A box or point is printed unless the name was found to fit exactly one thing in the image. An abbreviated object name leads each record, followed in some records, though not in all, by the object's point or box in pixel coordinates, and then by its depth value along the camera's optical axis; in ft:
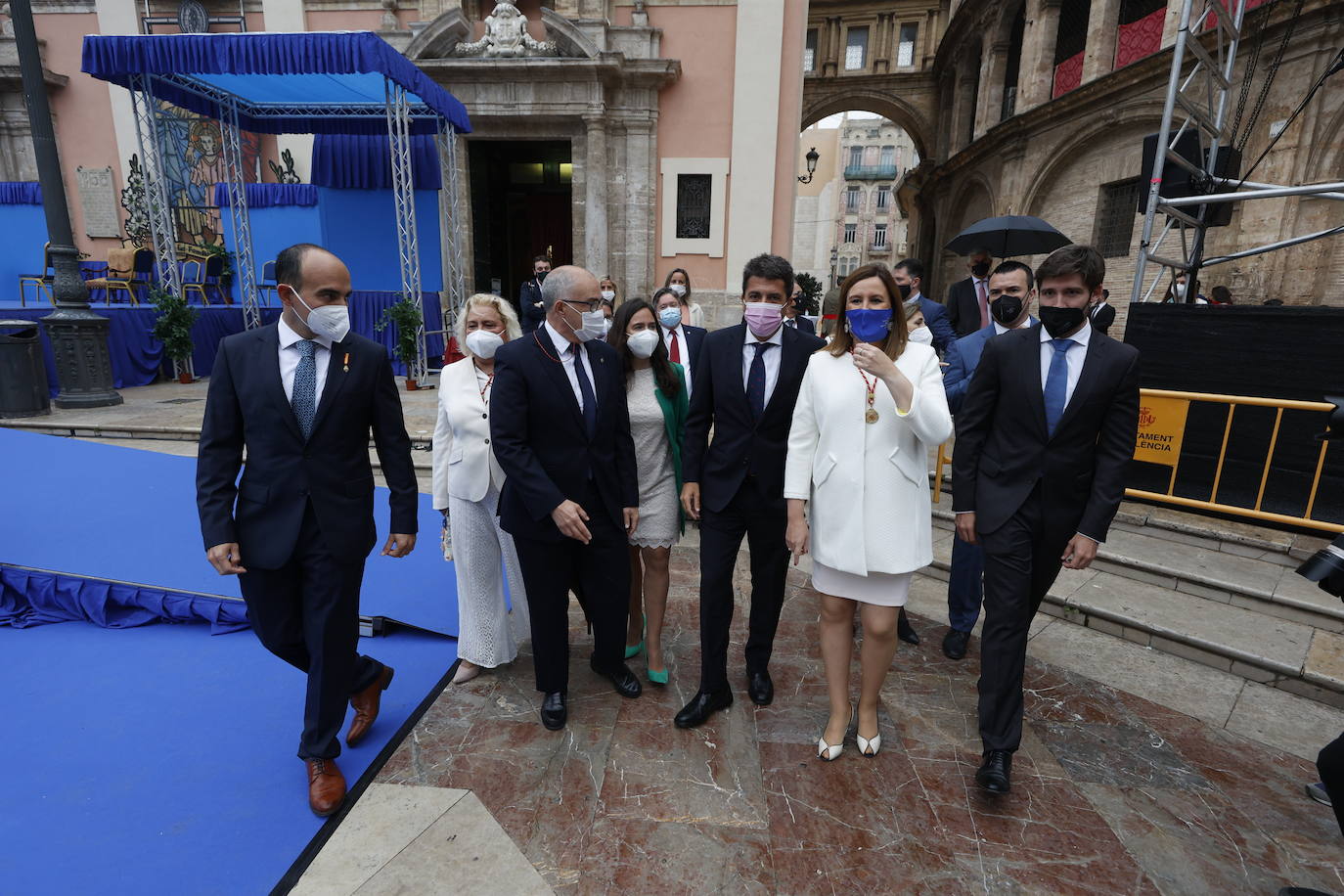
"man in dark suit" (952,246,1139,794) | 7.94
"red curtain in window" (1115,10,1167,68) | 44.68
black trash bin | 25.18
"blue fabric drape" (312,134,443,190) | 40.04
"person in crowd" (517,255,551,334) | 26.99
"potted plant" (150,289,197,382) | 31.01
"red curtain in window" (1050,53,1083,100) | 52.11
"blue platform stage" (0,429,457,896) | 7.12
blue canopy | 26.68
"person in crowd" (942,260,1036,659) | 10.94
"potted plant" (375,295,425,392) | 32.50
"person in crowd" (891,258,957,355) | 14.64
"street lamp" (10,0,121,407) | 24.29
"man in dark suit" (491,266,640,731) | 8.55
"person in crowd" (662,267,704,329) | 18.51
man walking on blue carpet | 7.43
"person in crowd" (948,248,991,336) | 16.94
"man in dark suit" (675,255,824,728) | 9.07
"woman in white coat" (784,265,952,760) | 8.04
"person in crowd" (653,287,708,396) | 14.78
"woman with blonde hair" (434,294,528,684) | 10.02
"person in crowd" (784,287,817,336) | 16.53
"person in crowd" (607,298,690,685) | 9.85
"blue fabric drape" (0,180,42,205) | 46.68
